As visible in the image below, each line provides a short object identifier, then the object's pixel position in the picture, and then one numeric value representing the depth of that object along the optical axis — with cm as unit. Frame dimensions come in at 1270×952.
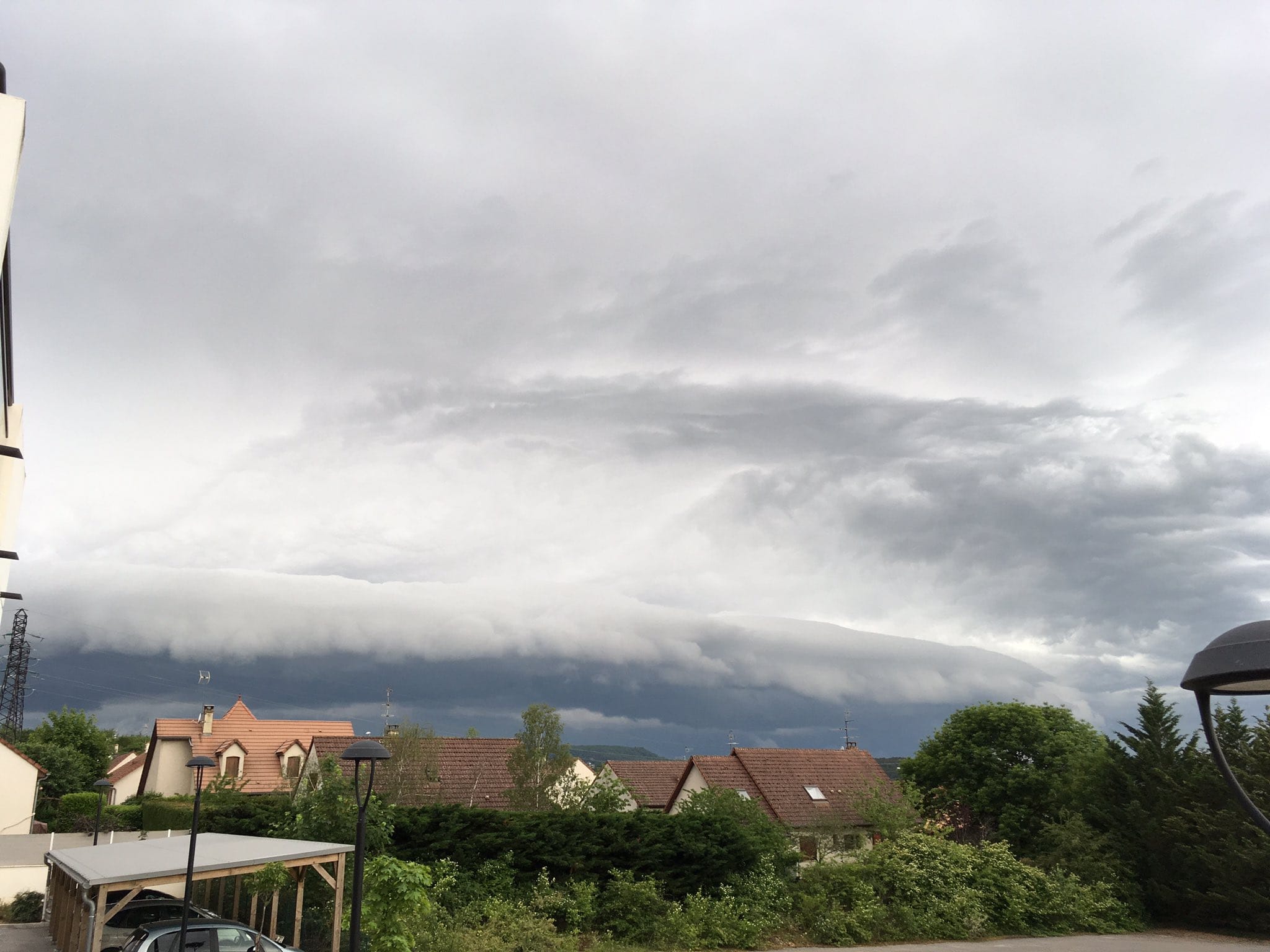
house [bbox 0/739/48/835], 4247
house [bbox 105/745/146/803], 6349
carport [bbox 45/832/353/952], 1457
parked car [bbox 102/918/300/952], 1500
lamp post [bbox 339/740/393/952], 1151
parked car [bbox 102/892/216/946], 1923
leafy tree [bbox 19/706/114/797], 5388
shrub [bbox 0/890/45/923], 2688
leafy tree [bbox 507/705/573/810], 2578
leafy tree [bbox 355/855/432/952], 1446
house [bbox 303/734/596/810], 3120
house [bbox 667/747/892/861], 3694
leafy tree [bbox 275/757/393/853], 2044
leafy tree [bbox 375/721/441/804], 2552
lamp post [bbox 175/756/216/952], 1346
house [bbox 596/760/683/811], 4531
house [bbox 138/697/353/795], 5159
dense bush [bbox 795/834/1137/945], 2375
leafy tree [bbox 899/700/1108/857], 3988
